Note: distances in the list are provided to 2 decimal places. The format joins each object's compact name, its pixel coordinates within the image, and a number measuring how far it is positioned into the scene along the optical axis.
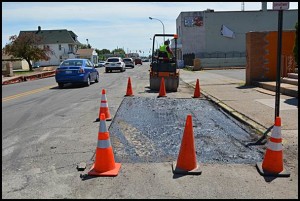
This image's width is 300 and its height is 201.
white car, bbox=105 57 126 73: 38.34
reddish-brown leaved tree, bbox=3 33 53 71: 51.50
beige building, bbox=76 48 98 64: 97.25
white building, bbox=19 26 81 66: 87.56
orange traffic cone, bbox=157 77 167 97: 13.37
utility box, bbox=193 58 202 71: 37.09
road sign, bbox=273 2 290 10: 5.86
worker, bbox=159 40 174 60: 15.03
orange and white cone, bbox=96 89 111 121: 8.41
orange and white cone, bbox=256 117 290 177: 4.79
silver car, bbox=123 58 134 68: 54.62
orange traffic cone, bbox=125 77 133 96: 14.02
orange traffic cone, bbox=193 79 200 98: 13.22
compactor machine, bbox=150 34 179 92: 14.90
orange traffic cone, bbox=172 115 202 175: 4.87
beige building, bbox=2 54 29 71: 73.08
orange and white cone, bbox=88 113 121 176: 4.81
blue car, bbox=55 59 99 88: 17.83
